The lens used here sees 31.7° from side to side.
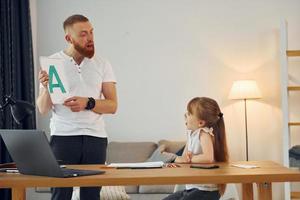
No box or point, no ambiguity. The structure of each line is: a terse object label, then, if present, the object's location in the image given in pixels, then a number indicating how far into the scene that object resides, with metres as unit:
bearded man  2.34
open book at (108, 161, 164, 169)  2.12
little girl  2.39
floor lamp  5.00
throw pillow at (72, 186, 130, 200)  4.01
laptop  1.81
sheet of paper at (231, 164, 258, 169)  2.05
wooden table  1.78
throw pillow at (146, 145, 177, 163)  4.21
